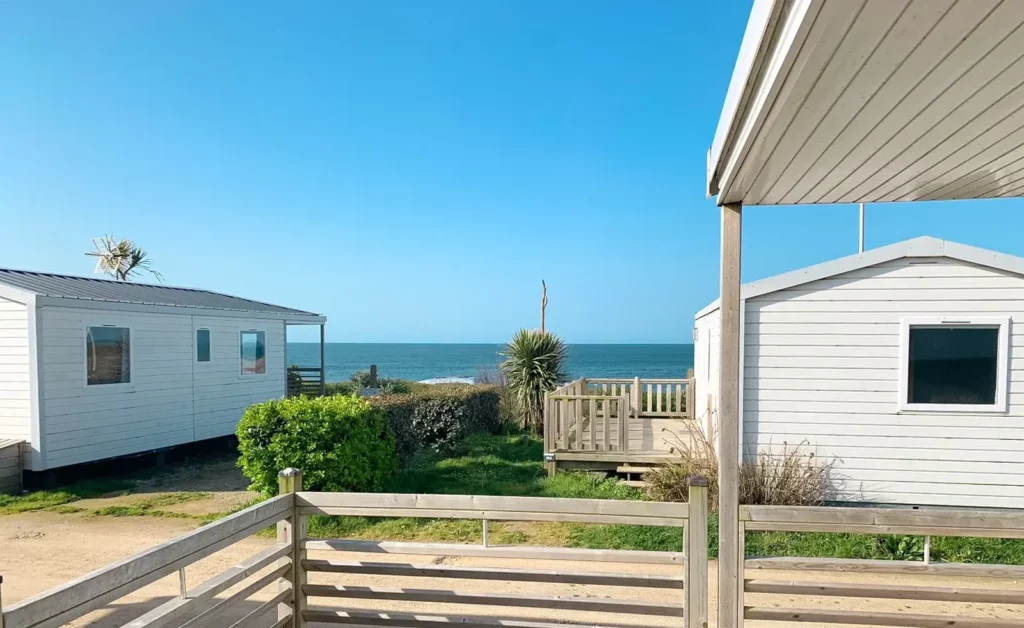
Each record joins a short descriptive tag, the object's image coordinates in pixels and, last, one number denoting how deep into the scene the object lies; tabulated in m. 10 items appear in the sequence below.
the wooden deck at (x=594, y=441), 7.61
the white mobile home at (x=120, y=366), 7.95
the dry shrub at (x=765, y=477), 6.02
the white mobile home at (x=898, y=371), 6.11
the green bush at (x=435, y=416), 9.09
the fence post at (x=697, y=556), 2.76
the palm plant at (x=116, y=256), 24.00
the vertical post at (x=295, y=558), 3.14
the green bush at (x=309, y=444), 6.50
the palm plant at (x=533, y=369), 12.38
